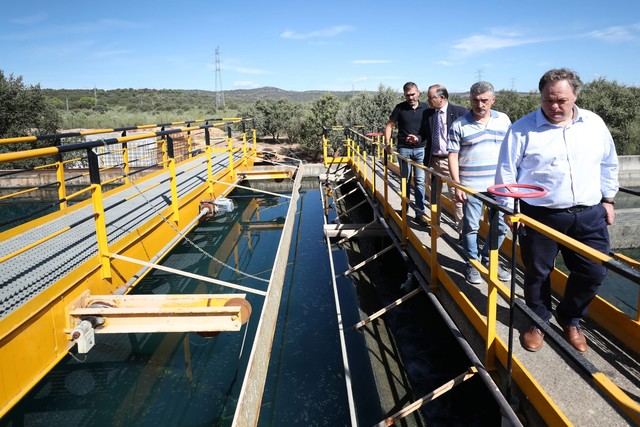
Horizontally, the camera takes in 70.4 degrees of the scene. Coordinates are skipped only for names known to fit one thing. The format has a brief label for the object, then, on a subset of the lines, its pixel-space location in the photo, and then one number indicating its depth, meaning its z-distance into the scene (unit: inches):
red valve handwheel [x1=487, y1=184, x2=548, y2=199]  85.5
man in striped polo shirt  137.6
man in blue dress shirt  93.2
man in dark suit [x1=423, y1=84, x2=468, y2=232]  182.4
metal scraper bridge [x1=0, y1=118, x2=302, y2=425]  112.8
